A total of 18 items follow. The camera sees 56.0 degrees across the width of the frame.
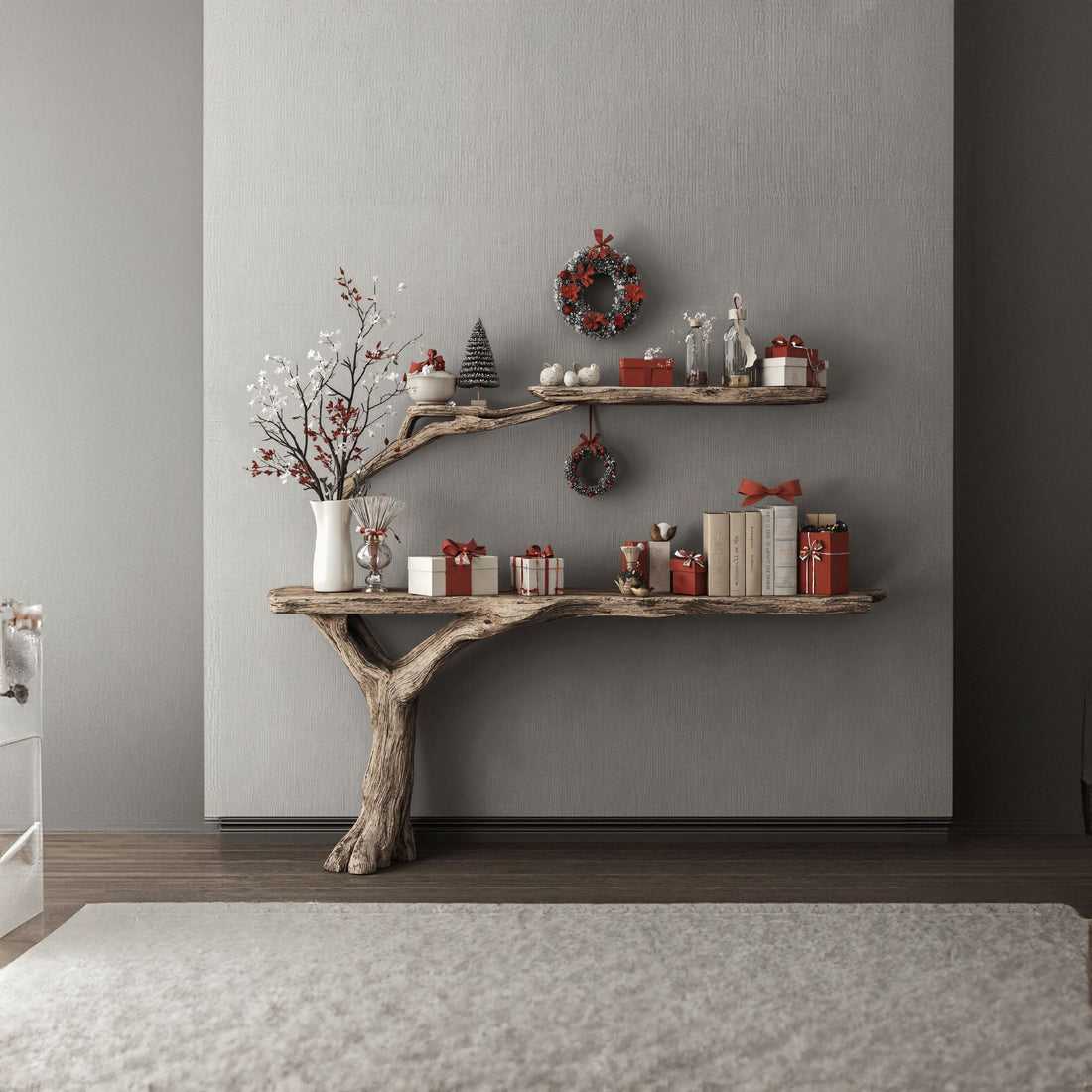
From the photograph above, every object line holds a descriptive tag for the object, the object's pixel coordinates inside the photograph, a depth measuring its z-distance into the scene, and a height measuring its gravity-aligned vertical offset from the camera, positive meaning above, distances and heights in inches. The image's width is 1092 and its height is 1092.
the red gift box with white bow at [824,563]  121.1 -3.2
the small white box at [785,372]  123.8 +19.8
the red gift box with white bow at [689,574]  122.6 -4.6
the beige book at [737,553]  121.9 -2.1
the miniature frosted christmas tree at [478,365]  126.0 +20.9
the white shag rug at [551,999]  77.9 -40.2
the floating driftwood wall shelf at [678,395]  122.9 +16.9
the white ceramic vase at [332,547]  122.3 -1.4
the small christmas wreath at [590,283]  128.0 +30.7
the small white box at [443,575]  119.7 -4.7
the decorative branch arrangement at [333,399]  129.3 +17.3
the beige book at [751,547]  122.0 -1.4
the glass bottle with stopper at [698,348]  126.0 +23.2
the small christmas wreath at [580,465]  129.4 +8.7
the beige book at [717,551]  122.0 -1.9
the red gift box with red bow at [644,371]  125.0 +20.1
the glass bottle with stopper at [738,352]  125.3 +22.5
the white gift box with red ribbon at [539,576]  121.9 -4.8
